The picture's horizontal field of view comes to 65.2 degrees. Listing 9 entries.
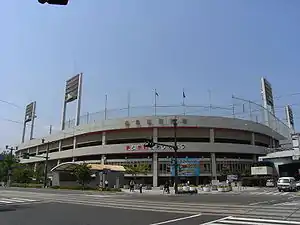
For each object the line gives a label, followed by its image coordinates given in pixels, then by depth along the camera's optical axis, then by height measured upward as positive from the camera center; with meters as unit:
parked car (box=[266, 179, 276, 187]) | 40.84 -2.70
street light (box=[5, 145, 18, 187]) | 50.76 -0.25
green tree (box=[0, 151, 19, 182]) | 55.18 +0.13
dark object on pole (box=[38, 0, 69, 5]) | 3.95 +2.70
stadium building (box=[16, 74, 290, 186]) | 50.85 +5.58
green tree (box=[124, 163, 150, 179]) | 47.56 -0.52
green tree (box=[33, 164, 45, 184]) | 52.76 -2.20
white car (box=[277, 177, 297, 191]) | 30.10 -2.11
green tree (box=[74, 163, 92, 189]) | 36.03 -1.11
